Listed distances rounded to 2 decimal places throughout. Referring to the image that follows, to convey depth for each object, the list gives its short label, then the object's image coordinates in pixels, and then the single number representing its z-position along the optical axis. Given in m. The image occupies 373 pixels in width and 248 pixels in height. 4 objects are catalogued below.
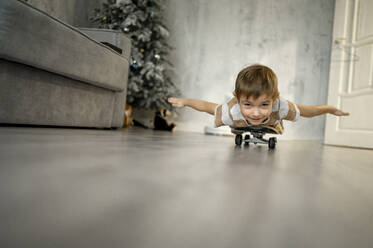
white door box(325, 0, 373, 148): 2.55
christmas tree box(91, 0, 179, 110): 3.23
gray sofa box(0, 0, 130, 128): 1.30
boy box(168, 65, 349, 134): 1.28
